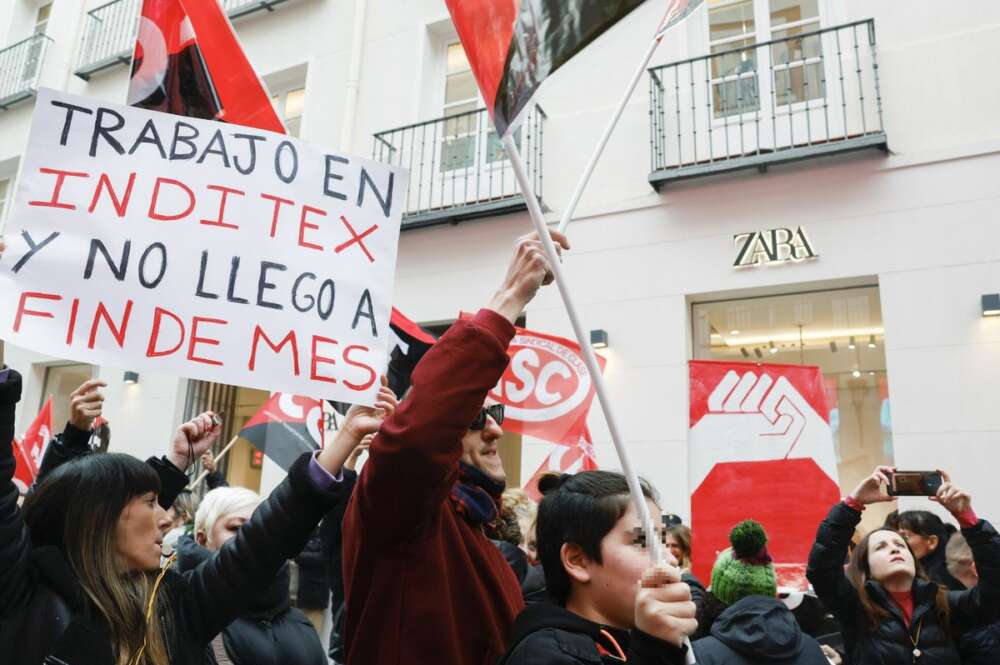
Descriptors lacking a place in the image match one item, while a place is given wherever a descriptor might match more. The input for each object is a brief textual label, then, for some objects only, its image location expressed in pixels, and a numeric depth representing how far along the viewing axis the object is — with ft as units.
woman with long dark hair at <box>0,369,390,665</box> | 6.10
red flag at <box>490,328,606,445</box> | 19.72
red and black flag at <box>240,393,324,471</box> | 21.74
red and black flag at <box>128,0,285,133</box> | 10.94
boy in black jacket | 4.83
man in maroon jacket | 5.46
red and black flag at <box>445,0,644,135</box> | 5.68
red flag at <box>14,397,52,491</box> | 21.53
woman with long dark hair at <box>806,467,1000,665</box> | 11.39
